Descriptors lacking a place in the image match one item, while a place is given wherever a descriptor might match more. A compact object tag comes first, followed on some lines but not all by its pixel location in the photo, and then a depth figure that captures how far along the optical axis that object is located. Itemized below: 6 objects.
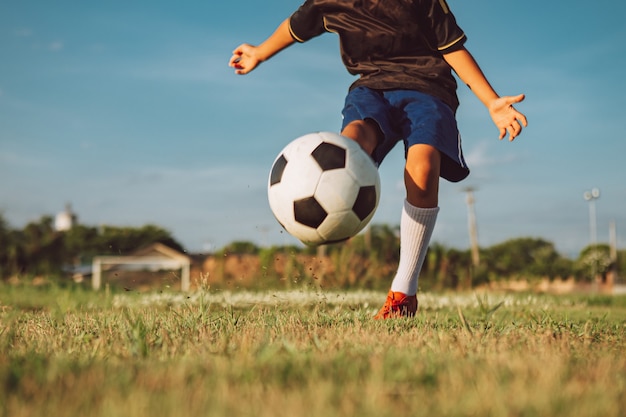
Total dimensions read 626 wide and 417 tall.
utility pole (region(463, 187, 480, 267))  46.75
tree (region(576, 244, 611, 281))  53.34
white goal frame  45.78
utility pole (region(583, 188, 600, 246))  42.03
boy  4.28
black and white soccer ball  3.78
